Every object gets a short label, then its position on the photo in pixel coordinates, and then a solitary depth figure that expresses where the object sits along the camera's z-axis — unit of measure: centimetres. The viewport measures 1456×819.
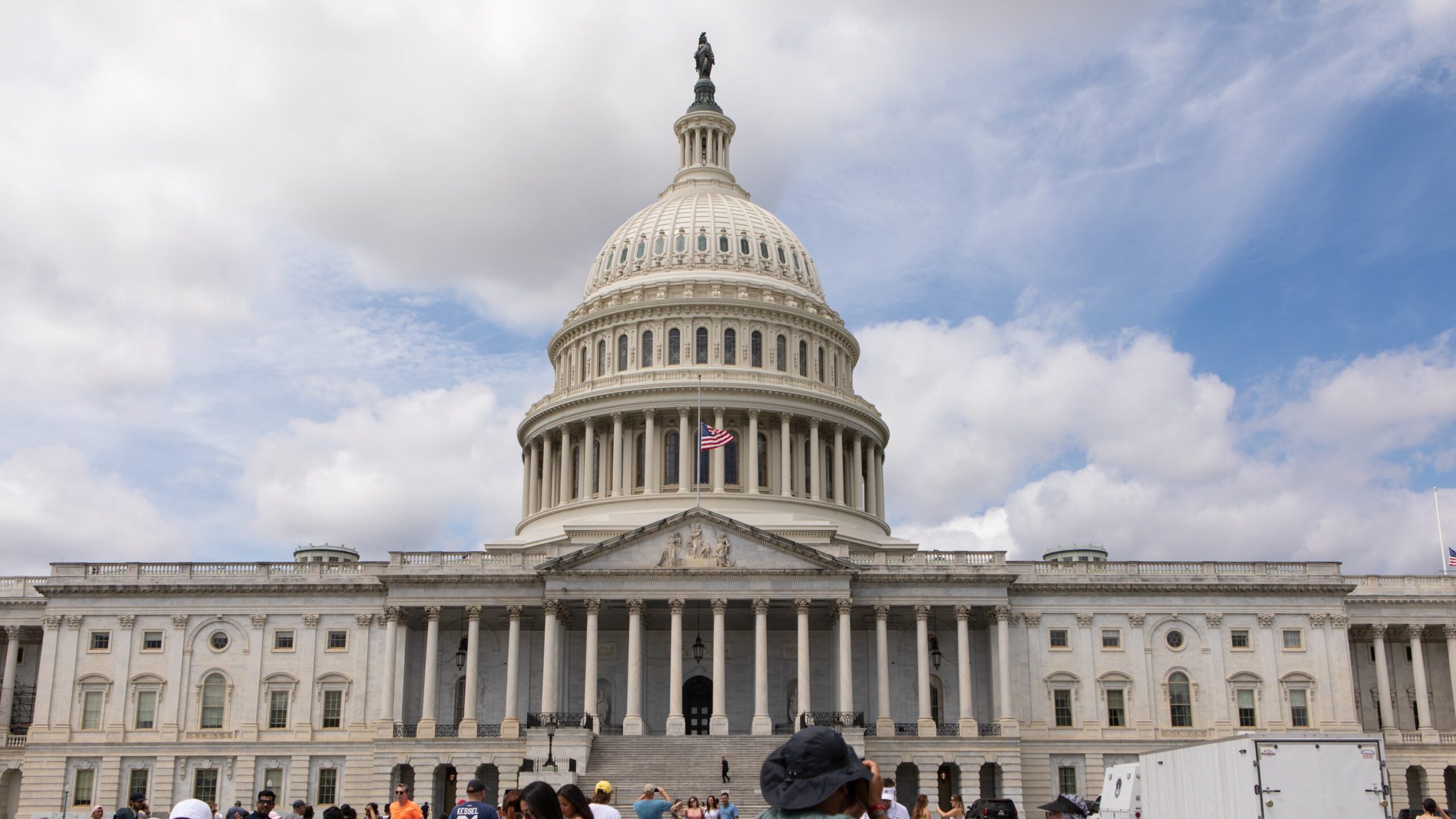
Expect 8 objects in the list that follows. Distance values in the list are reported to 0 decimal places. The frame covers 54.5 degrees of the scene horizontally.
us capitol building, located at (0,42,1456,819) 6756
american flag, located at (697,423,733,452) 7625
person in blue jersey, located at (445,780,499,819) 1631
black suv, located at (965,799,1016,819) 5120
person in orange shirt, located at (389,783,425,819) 2122
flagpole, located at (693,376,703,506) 7675
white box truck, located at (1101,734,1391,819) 2733
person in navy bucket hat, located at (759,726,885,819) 636
